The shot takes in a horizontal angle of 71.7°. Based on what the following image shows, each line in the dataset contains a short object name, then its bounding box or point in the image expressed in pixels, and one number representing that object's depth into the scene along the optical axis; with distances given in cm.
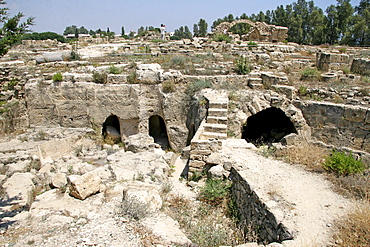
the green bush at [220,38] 2036
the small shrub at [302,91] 923
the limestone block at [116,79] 1002
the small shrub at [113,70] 1023
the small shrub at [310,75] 1077
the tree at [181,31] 7821
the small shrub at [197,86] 974
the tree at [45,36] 4271
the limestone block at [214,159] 571
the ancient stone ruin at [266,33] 2470
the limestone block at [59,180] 493
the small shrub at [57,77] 965
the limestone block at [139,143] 745
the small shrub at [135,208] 374
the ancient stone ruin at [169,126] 418
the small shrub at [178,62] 1119
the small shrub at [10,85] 989
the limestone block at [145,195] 412
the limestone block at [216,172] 547
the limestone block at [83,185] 431
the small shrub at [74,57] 1214
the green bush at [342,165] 486
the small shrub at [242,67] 1095
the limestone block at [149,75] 995
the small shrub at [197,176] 594
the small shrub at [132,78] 1000
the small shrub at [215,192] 504
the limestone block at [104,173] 531
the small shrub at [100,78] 995
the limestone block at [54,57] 1159
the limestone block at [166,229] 330
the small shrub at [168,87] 978
